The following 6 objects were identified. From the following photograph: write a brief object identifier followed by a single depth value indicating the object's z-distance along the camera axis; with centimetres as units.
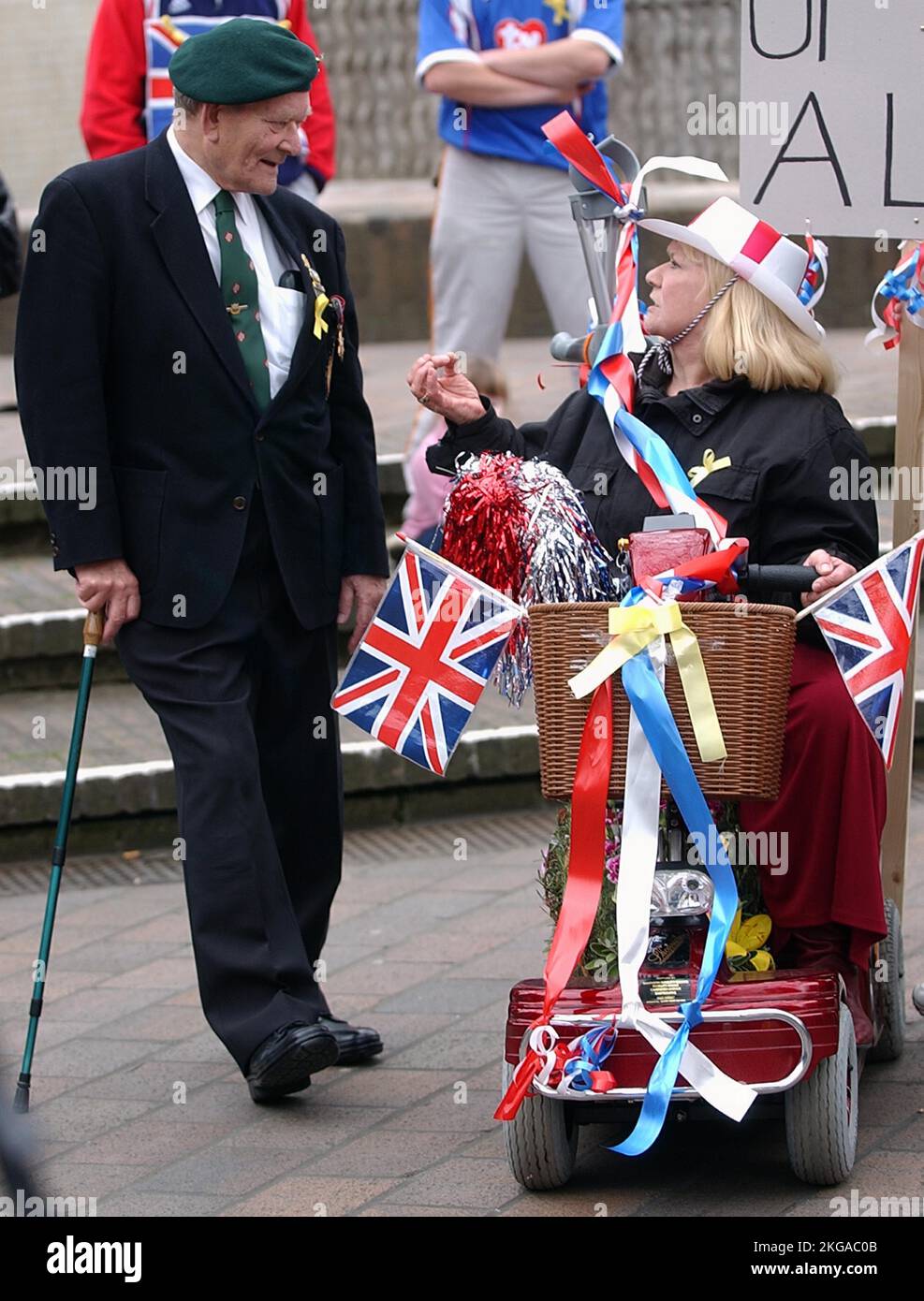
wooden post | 894
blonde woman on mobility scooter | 787
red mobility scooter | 746
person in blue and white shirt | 1380
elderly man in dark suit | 863
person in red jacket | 1323
